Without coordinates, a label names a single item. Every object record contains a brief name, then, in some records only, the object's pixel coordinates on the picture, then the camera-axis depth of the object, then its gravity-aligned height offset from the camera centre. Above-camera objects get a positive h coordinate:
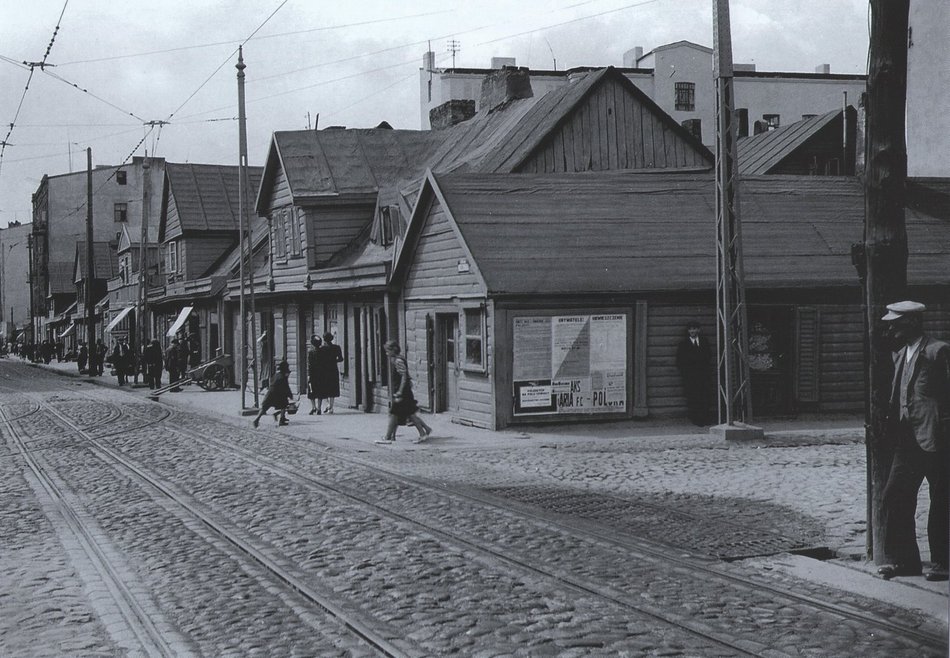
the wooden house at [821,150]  34.66 +6.05
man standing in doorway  20.25 -0.44
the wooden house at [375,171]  27.16 +4.83
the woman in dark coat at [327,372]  24.83 -0.46
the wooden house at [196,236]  44.09 +4.87
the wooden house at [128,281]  55.34 +3.83
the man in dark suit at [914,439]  7.93 -0.69
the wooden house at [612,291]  19.89 +1.02
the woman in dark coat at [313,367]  24.69 -0.34
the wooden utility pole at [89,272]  44.38 +3.32
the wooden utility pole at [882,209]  8.33 +1.02
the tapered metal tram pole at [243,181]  25.42 +4.00
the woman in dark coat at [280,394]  22.73 -0.85
